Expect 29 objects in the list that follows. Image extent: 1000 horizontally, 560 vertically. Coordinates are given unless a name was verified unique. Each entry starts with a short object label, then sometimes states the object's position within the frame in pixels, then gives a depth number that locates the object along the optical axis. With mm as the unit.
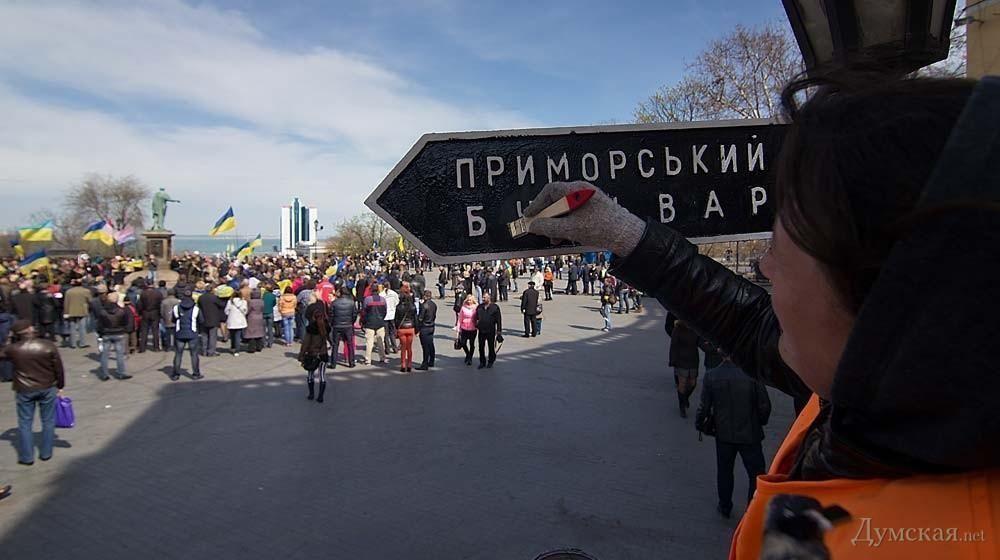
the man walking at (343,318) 11758
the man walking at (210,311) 12344
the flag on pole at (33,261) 16094
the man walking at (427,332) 11992
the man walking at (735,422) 5477
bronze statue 26672
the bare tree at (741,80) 20406
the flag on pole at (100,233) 20438
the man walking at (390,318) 13547
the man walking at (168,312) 12748
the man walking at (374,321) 12477
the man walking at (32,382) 6789
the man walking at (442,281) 27108
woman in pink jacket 12367
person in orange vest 555
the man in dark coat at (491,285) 21625
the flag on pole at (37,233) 18509
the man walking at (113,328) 10656
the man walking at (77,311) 13859
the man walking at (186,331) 10977
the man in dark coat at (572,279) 28141
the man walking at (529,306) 15911
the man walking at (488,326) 12023
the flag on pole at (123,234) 30147
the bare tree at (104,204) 50969
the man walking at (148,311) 13641
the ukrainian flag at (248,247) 26261
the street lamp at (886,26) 1912
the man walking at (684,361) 8508
